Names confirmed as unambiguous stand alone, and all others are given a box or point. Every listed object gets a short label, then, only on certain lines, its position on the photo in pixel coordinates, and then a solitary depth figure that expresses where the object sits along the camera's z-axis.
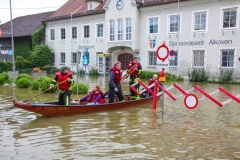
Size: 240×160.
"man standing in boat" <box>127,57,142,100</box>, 12.17
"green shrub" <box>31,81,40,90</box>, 16.19
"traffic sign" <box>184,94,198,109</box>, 8.95
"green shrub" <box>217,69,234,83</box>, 21.66
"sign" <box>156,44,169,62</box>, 9.07
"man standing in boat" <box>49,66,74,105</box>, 9.39
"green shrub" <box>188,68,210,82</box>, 22.92
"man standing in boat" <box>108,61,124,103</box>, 10.65
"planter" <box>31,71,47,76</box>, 28.79
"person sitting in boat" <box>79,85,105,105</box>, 10.63
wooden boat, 8.44
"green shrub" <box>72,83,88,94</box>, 14.69
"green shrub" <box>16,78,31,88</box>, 17.33
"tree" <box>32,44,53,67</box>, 34.12
